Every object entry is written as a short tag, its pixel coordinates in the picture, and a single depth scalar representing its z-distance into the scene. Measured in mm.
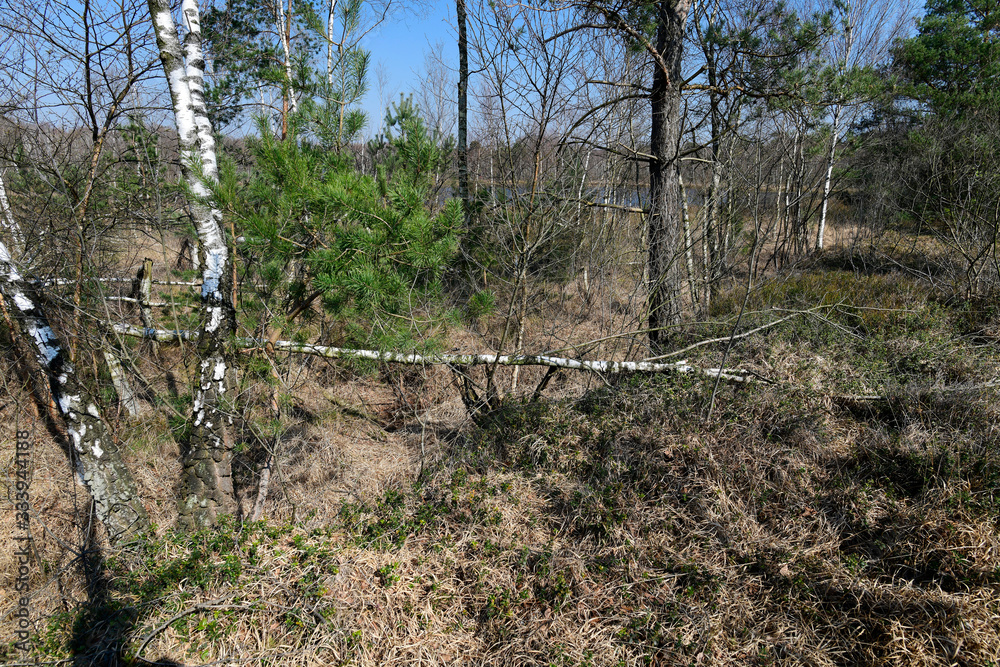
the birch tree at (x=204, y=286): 3164
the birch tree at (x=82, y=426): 3273
